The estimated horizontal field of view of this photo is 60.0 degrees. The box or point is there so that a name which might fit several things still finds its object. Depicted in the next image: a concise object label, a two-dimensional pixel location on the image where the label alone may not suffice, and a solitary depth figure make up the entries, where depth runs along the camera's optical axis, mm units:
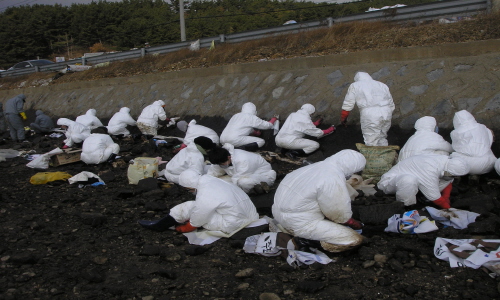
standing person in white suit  7477
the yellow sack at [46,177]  7715
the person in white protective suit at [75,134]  10867
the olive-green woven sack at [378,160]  6539
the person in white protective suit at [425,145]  6270
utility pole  19341
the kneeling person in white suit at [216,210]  4848
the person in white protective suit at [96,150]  9000
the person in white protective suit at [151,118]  11211
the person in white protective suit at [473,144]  5871
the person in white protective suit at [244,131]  8953
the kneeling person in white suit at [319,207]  4285
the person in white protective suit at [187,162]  7066
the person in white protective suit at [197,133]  9181
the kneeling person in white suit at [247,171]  6367
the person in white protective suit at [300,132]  8266
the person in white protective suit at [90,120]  12523
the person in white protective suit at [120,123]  11758
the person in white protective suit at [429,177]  5223
